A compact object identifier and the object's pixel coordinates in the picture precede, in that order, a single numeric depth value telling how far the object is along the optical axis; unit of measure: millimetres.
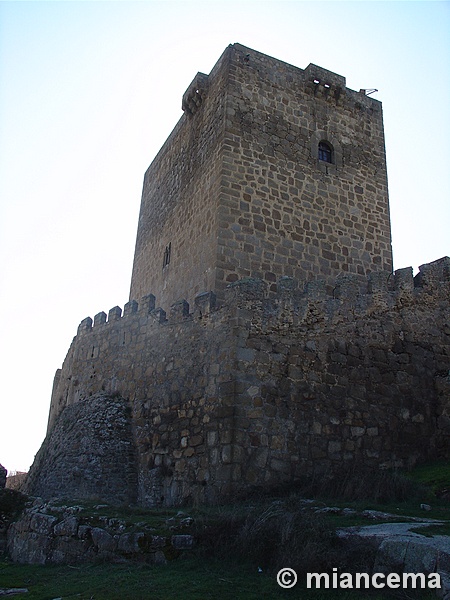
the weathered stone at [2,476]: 10072
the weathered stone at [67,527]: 7398
